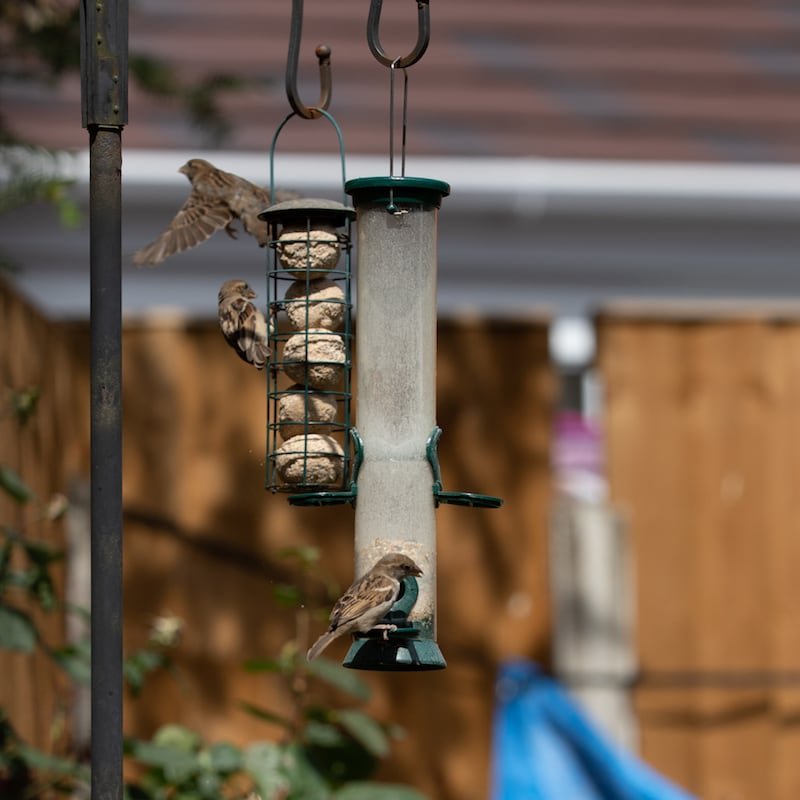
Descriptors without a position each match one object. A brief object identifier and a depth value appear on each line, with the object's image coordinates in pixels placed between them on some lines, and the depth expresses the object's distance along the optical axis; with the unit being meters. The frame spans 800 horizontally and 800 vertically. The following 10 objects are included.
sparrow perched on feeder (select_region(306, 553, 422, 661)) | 6.61
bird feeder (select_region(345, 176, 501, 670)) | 7.30
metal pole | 5.86
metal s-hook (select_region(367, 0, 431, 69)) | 6.52
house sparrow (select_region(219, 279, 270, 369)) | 7.23
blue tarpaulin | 9.24
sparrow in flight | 8.09
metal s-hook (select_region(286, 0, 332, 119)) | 6.73
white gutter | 15.62
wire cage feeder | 7.31
